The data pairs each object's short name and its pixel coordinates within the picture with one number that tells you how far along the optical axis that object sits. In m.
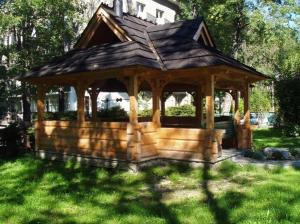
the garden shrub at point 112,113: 21.77
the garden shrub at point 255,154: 12.50
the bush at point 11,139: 14.60
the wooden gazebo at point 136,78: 11.16
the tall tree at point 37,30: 21.03
